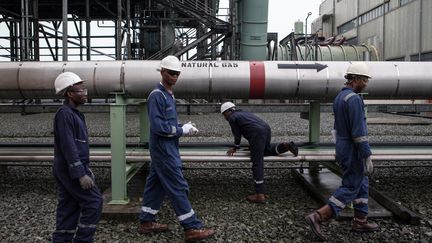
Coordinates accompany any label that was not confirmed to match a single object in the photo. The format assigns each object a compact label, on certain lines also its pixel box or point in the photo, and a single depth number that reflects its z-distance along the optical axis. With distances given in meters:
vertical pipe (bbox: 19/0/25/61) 15.38
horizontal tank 22.26
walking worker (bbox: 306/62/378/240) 4.04
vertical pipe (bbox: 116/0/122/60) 15.30
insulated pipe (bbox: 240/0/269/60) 15.00
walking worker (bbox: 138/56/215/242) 3.85
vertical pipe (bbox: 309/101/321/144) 6.07
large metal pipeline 5.56
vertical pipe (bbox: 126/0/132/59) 16.92
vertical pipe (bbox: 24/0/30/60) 15.45
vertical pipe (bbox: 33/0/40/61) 16.41
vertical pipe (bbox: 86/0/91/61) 17.87
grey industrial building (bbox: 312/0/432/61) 22.86
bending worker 5.27
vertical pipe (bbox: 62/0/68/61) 13.09
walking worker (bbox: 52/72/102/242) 3.30
